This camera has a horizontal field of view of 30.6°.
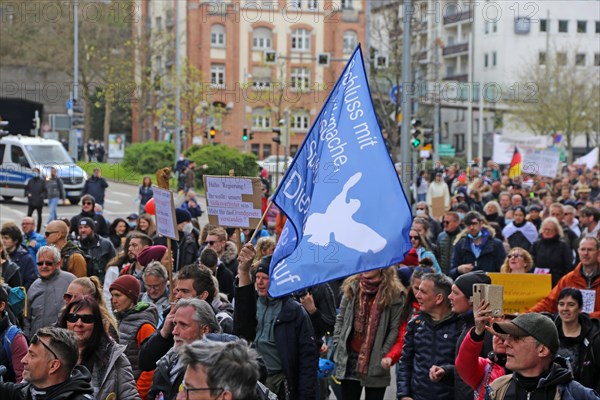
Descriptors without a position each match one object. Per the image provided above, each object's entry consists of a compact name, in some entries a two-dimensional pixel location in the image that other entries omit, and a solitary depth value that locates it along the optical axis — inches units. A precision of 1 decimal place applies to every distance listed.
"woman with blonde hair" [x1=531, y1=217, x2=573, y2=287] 527.2
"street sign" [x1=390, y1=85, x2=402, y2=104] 1255.9
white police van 1370.6
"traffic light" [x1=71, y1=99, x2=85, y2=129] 1459.2
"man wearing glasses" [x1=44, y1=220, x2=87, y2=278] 444.1
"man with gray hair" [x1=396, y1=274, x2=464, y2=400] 291.7
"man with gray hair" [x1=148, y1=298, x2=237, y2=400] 224.8
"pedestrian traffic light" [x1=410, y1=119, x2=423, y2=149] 1100.5
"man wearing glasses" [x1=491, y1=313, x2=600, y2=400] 208.8
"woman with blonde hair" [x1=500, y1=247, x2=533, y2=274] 425.4
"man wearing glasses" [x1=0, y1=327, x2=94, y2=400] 211.5
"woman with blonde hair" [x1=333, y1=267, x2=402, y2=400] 332.5
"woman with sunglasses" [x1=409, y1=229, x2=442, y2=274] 482.8
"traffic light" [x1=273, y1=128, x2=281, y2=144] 1335.6
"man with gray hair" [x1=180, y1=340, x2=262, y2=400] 165.2
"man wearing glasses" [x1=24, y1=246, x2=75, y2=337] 357.7
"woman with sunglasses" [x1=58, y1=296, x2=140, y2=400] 237.3
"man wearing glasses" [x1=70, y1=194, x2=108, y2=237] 648.4
